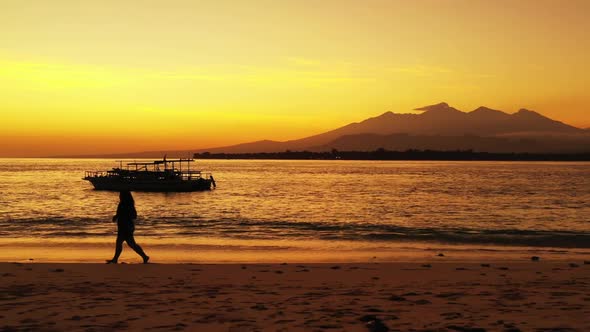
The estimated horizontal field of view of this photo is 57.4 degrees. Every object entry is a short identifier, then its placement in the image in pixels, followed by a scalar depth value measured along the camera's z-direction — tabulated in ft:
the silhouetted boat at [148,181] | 202.28
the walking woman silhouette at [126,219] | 42.86
